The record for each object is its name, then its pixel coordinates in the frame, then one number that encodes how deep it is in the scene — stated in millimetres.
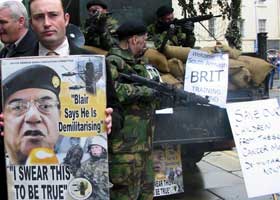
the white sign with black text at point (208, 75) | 4312
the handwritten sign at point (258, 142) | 4016
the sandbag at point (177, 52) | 4770
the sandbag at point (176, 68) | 4648
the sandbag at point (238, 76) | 4629
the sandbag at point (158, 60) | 4715
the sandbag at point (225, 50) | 4812
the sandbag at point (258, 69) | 4703
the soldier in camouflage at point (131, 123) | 3559
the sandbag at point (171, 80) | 4473
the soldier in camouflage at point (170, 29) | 5469
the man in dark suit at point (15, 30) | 2732
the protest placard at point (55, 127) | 2275
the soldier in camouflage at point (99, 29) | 4648
